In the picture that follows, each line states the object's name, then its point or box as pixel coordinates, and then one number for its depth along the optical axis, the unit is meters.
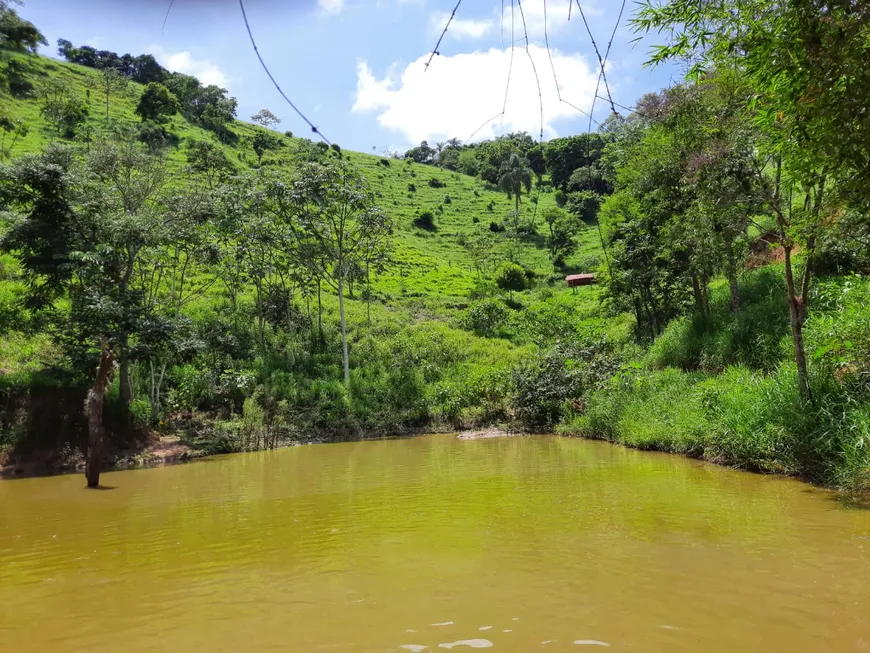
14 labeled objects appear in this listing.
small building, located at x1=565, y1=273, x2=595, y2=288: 40.19
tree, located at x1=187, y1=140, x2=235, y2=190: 34.31
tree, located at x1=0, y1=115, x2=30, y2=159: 31.72
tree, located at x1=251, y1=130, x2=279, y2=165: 56.03
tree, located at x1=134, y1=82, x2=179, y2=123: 51.78
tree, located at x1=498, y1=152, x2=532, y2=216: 55.50
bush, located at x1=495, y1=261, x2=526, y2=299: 38.41
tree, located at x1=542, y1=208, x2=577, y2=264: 47.69
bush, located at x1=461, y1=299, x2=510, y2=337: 28.70
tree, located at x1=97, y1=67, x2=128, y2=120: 53.28
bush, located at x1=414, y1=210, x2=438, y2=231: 52.66
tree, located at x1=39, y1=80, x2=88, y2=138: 41.72
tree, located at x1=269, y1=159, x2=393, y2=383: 22.56
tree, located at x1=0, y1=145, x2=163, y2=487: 13.69
